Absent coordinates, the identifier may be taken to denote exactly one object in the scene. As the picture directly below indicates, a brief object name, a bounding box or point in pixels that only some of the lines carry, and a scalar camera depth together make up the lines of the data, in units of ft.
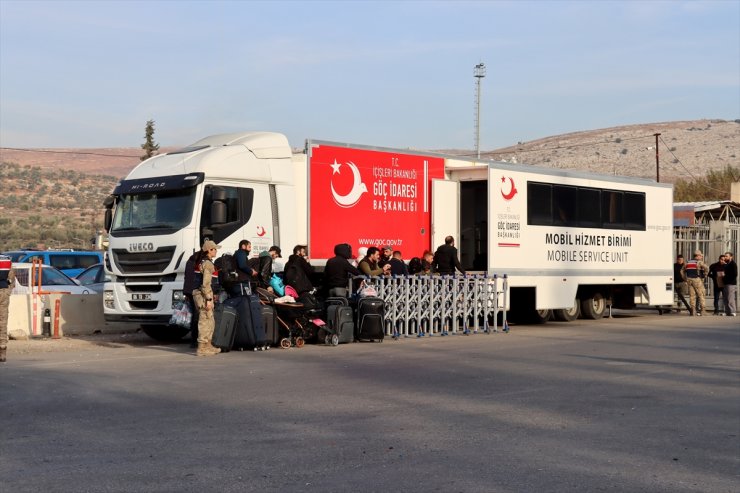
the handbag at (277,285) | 58.54
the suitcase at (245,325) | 55.26
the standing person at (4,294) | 50.29
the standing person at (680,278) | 96.31
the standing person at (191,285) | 54.44
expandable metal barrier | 65.62
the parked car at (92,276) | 80.48
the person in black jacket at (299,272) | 59.21
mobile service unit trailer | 72.64
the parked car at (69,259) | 88.84
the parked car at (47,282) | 71.05
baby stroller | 57.77
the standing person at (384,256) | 66.74
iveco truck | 59.06
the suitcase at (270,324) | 56.85
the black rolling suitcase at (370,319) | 61.67
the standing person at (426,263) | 68.31
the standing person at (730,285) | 92.07
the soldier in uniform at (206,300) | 52.70
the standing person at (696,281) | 94.31
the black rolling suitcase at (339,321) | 60.44
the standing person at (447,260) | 68.64
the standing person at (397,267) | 66.49
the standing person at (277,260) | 59.41
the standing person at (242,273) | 55.88
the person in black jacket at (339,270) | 61.67
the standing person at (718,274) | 93.25
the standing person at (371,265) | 63.93
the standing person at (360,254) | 65.82
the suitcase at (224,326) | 54.49
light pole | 190.29
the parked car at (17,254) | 87.10
